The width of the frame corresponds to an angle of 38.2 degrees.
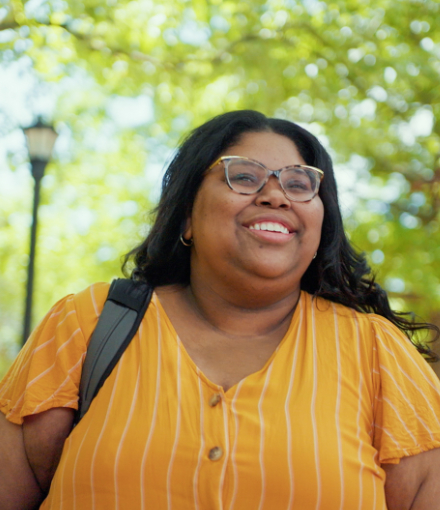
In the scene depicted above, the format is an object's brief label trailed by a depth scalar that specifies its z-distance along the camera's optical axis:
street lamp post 8.12
